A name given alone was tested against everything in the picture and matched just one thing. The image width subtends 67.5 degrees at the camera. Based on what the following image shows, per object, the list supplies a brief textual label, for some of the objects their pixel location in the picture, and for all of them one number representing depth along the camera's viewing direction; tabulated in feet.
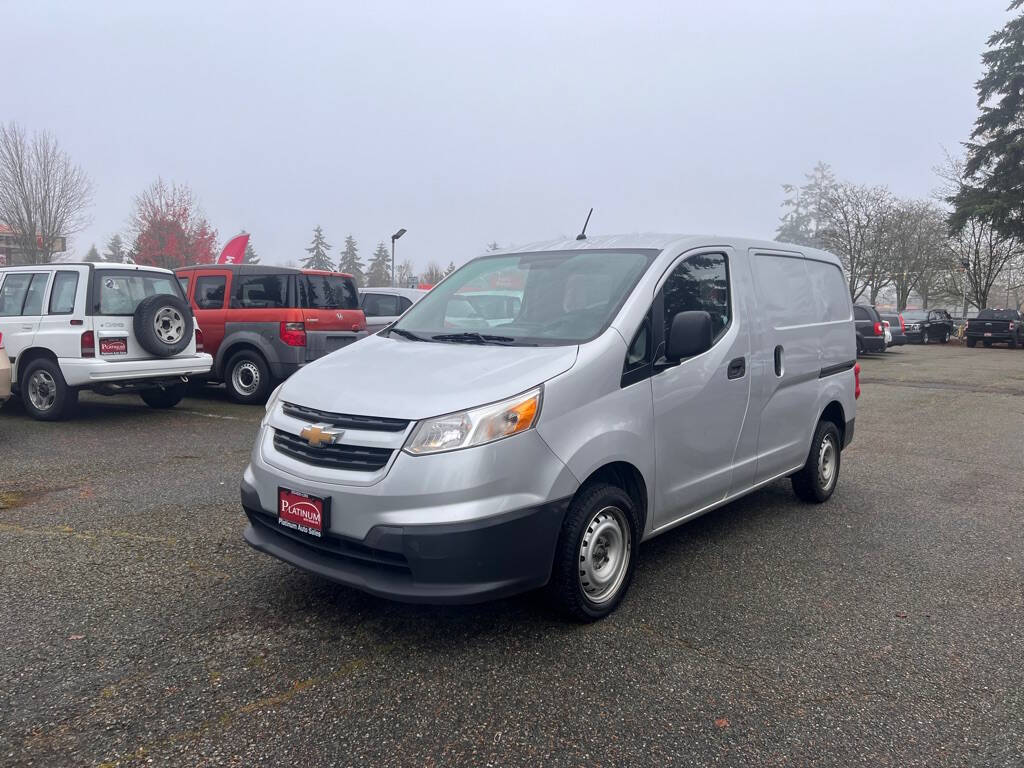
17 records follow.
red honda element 32.24
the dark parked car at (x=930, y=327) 106.43
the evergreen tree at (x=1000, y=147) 103.71
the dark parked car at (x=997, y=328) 97.25
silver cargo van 9.98
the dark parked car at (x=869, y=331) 75.25
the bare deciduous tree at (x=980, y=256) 121.60
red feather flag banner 83.92
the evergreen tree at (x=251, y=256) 220.06
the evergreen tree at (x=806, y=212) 204.74
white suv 26.99
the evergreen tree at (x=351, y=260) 285.84
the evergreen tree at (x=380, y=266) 282.77
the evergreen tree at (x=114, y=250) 237.86
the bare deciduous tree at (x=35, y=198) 91.97
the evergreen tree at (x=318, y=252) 287.07
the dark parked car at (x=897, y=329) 84.08
